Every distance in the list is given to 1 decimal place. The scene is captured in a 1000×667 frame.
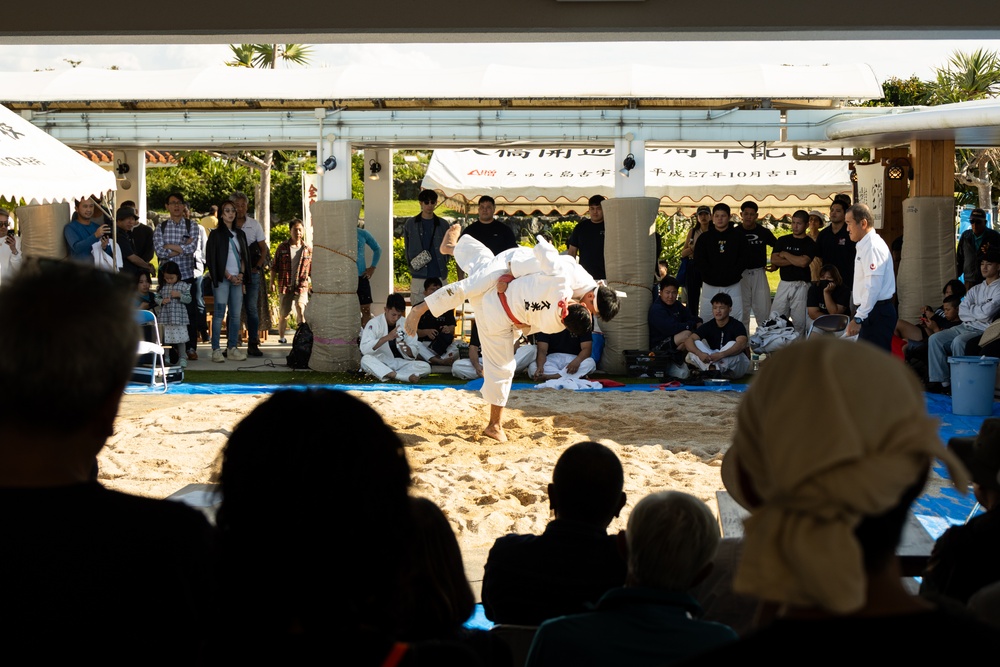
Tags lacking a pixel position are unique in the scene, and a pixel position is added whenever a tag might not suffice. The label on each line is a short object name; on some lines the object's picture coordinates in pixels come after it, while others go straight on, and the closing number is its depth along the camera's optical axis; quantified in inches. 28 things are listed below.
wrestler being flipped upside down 282.7
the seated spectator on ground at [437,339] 469.7
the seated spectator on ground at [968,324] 381.7
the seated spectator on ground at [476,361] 446.6
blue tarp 224.9
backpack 477.4
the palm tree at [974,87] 927.7
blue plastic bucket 345.7
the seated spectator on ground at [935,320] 405.1
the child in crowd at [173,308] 457.1
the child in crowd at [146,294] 454.6
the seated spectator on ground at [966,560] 100.3
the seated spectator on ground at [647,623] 82.5
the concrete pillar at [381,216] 601.0
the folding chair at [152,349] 404.5
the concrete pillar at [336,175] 491.2
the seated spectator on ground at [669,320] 451.8
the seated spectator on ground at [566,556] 112.4
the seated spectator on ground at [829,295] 453.1
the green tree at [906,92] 1085.8
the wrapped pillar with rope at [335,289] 470.9
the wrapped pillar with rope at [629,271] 464.1
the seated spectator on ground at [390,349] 444.8
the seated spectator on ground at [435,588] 89.0
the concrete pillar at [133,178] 614.9
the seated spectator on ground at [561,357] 442.0
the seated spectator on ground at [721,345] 435.8
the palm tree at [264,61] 923.4
